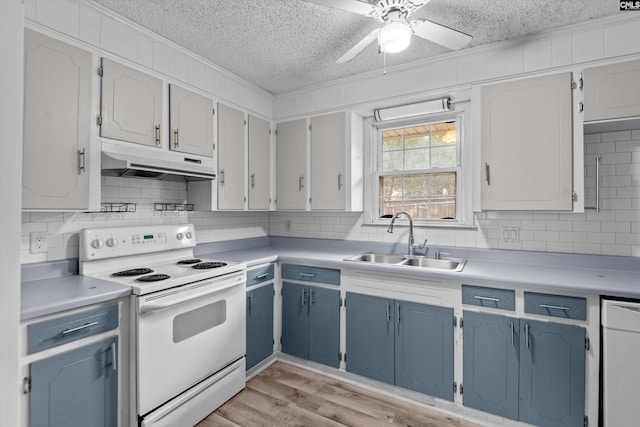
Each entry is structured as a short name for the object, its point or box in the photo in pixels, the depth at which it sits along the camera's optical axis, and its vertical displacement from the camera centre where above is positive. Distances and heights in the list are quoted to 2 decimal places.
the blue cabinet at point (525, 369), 1.84 -0.91
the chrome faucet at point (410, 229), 2.85 -0.12
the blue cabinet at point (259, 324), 2.58 -0.88
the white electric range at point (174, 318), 1.79 -0.64
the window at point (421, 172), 2.88 +0.40
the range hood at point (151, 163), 1.96 +0.34
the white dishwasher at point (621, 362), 1.67 -0.76
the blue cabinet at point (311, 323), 2.62 -0.89
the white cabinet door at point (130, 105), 1.99 +0.71
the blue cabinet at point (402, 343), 2.19 -0.91
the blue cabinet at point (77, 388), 1.44 -0.81
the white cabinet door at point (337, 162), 3.01 +0.50
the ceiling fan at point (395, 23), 1.59 +1.00
